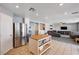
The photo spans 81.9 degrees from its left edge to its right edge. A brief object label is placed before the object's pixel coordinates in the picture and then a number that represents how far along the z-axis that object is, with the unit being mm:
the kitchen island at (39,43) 1421
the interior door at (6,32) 1586
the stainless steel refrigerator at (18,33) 2184
